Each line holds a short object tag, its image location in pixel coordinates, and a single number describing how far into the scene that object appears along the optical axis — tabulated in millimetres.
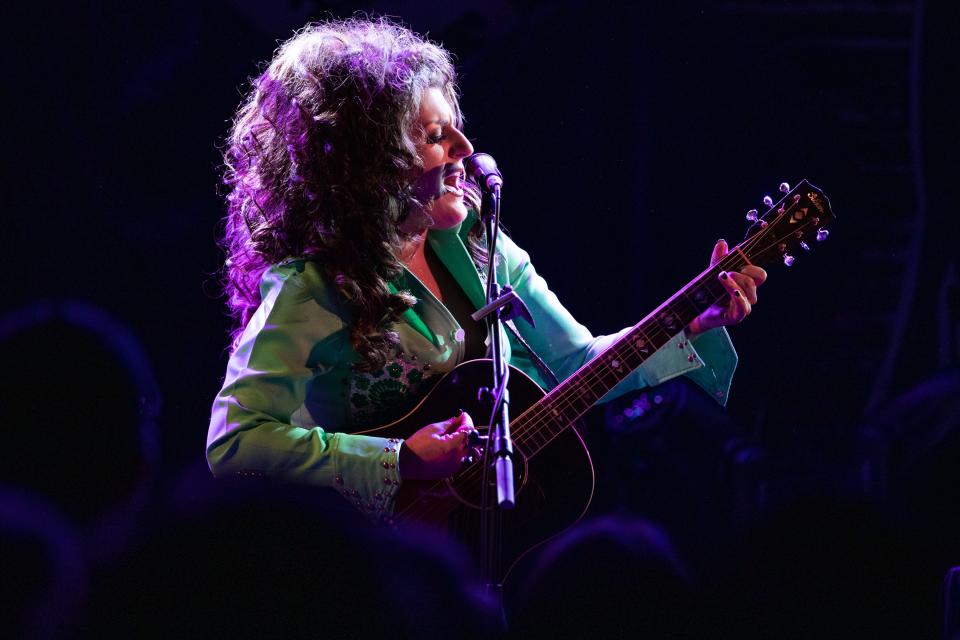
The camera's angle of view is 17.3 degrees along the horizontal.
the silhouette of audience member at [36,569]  4258
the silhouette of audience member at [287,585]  3911
